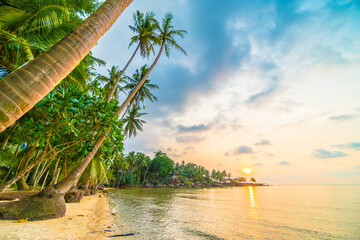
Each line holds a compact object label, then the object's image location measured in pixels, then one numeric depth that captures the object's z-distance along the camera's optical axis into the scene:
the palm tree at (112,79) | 16.25
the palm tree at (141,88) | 17.38
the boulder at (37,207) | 4.51
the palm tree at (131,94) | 6.35
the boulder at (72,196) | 8.90
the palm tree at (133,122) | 23.58
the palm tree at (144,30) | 12.16
